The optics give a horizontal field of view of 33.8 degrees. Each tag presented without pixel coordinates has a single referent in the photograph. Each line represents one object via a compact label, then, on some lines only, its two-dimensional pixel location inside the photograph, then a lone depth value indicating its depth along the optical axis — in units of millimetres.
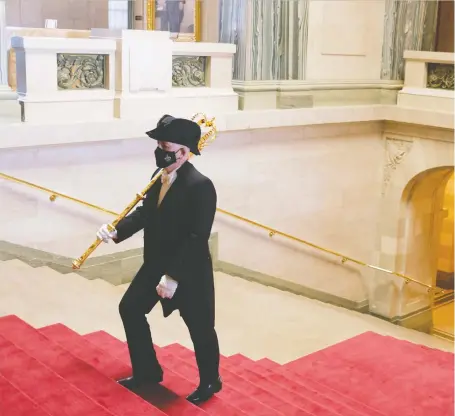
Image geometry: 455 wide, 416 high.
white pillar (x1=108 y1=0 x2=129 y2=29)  14797
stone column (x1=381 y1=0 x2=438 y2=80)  10812
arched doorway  11219
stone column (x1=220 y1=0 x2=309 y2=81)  9289
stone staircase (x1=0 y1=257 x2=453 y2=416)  4422
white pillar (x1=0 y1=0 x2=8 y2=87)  8251
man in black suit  4281
